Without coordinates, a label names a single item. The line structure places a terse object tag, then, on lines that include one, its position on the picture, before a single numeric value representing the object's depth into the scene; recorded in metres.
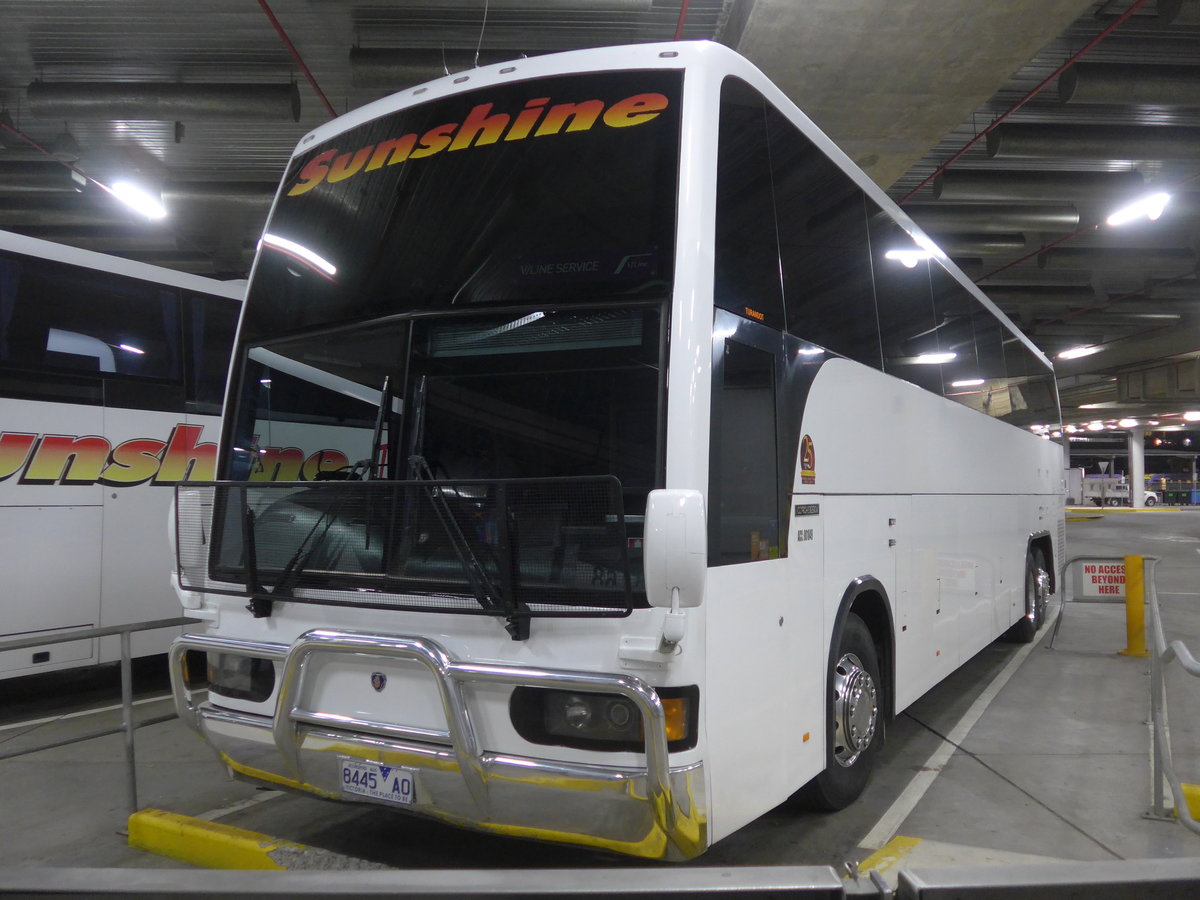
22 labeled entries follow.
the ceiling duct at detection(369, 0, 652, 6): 8.35
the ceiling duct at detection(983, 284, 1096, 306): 20.12
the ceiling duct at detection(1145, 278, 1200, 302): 19.44
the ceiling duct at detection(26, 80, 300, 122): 9.80
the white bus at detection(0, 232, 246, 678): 6.98
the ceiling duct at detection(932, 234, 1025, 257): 15.75
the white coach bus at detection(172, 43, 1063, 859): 3.07
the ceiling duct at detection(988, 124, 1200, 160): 11.08
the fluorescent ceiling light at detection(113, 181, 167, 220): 12.24
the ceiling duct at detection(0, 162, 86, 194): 12.94
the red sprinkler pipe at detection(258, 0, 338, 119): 8.39
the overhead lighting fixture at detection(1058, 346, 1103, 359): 27.94
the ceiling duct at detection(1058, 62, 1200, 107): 9.45
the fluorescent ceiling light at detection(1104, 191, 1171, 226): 12.87
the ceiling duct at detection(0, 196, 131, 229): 14.91
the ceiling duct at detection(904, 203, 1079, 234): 13.77
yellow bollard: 9.25
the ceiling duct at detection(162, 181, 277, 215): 13.48
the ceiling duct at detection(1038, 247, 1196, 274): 17.11
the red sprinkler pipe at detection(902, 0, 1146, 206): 8.35
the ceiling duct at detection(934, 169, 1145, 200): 12.67
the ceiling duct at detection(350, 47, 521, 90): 9.01
